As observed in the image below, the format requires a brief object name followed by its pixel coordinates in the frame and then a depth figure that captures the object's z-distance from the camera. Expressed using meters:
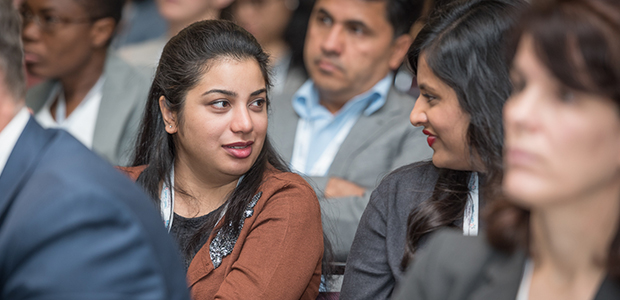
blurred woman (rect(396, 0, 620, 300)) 1.71
